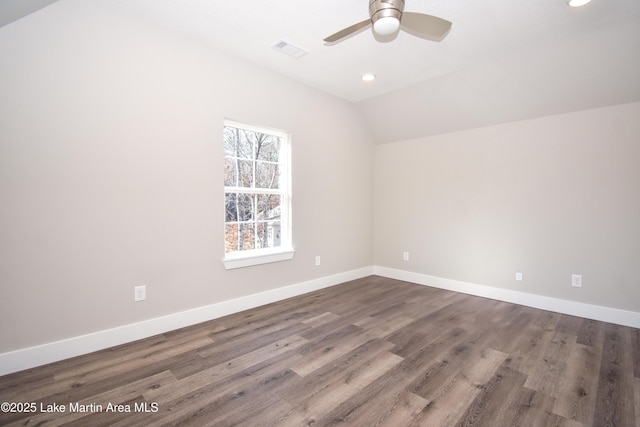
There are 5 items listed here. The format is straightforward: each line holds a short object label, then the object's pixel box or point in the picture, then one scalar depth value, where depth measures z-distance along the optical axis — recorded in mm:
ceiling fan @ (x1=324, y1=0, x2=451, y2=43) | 1770
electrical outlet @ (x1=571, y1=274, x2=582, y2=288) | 3219
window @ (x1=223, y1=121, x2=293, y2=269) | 3275
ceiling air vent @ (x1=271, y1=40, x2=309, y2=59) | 2832
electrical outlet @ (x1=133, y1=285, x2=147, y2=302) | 2564
